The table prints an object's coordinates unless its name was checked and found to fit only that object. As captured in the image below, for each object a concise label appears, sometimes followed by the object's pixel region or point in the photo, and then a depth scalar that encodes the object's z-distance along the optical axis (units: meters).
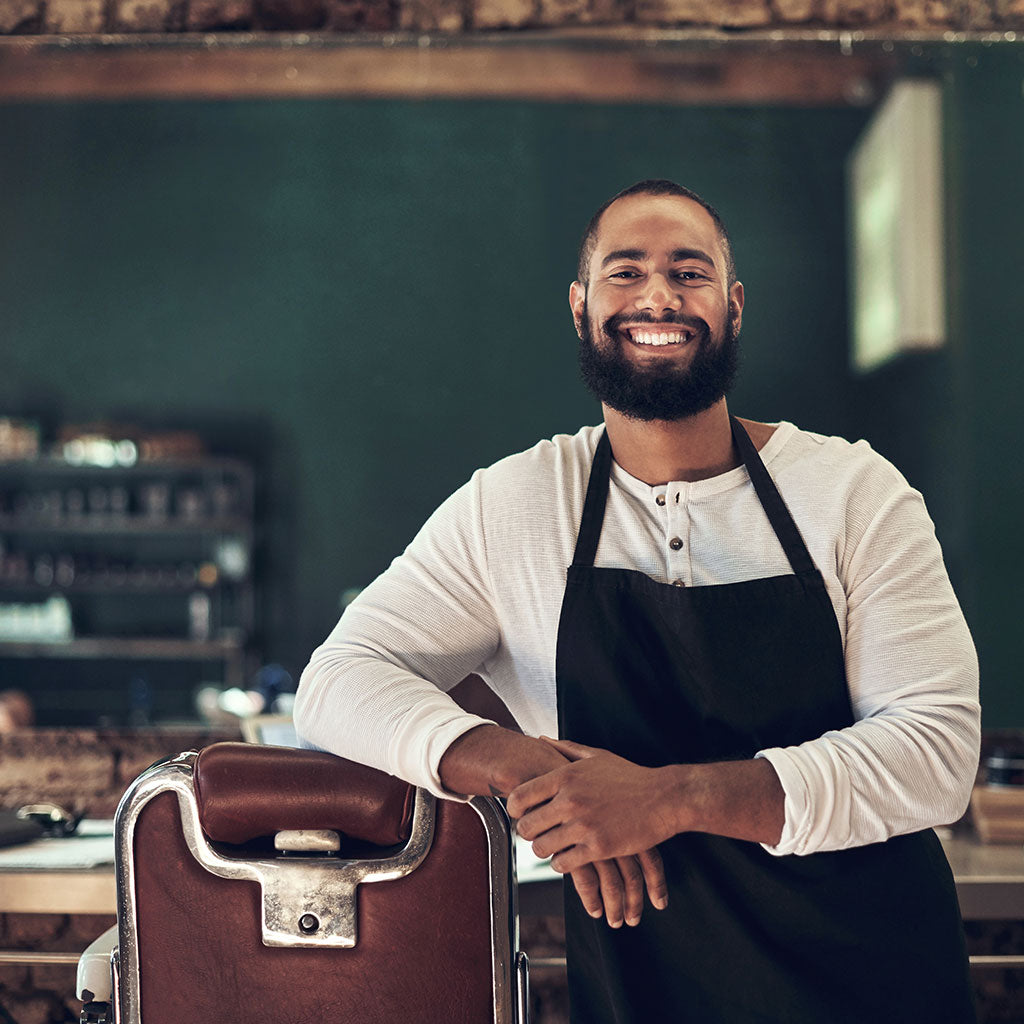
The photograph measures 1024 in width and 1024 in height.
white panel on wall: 2.95
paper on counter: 1.85
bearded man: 1.28
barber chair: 1.23
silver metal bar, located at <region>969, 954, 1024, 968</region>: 1.99
